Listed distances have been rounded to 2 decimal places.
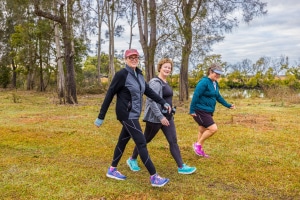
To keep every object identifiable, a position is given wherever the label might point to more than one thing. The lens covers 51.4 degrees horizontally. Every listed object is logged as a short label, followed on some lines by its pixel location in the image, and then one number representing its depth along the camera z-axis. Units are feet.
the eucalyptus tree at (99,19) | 106.51
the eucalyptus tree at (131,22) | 108.30
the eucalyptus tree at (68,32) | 53.55
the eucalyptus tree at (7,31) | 116.67
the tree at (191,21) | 56.03
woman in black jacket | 14.53
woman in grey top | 16.46
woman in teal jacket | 19.36
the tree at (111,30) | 99.98
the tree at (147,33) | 56.80
